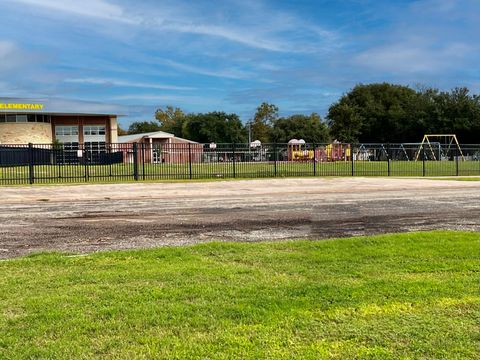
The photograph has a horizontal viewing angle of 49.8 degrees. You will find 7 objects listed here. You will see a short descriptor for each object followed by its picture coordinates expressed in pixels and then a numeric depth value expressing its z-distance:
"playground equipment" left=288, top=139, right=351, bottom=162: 45.75
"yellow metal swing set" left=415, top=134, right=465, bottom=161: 41.17
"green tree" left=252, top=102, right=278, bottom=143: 123.76
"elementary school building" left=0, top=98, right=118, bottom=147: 74.00
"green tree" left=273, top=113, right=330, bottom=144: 108.44
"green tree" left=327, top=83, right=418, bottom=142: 84.94
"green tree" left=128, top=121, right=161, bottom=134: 144.30
